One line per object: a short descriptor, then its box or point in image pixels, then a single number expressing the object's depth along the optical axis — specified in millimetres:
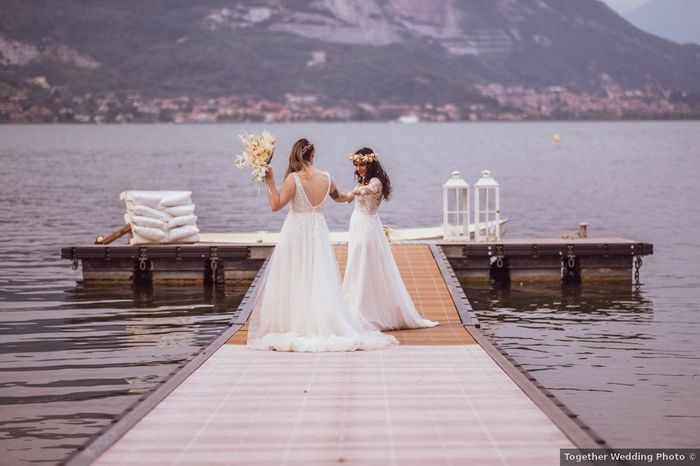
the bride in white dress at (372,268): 16281
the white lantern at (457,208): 25625
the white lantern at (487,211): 26000
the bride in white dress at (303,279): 14672
